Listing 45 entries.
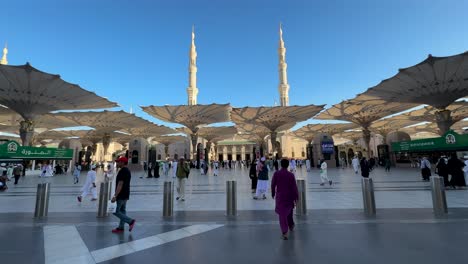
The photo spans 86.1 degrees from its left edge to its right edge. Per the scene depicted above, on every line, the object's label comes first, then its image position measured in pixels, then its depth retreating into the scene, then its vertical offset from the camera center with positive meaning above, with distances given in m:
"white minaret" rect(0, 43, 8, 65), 59.37 +27.50
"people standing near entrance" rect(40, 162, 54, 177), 22.62 -0.23
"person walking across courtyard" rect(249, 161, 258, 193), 9.57 -0.42
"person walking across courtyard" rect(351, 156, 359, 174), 20.39 -0.08
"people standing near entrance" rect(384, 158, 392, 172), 22.34 -0.33
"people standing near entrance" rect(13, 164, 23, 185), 15.55 -0.13
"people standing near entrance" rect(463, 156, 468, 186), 10.83 -0.44
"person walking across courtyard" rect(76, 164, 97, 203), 8.37 -0.61
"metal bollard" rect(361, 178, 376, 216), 5.68 -0.80
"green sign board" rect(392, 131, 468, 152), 15.17 +1.18
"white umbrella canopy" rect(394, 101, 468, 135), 37.88 +7.91
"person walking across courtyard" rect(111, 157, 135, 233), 4.53 -0.50
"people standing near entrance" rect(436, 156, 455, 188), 9.96 -0.31
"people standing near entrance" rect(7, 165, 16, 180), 19.98 -0.24
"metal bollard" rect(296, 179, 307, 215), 5.82 -0.91
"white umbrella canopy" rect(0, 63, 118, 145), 21.44 +7.32
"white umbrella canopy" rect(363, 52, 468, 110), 21.30 +7.48
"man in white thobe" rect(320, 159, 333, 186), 11.66 -0.49
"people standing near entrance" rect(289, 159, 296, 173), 22.58 -0.20
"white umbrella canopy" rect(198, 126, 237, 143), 56.32 +7.72
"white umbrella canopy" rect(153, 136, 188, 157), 72.32 +7.94
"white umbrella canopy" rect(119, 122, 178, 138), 50.62 +7.53
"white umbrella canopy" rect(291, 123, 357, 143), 54.80 +7.72
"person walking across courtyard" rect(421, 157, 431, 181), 12.99 -0.41
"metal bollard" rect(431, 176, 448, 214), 5.64 -0.81
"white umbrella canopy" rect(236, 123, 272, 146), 57.34 +8.24
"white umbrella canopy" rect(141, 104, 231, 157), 35.75 +7.85
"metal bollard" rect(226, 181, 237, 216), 5.89 -0.88
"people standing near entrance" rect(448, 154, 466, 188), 10.07 -0.48
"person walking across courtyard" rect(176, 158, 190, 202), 8.26 -0.32
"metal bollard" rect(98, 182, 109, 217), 5.91 -0.76
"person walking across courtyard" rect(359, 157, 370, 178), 12.31 -0.26
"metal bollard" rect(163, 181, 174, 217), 5.93 -0.81
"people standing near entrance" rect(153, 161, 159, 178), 20.05 -0.39
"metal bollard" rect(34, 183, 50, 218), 5.92 -0.74
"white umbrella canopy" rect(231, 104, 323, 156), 36.16 +7.47
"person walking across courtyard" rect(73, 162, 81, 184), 16.75 -0.41
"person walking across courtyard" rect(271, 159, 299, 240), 4.15 -0.52
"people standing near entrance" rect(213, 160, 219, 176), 21.98 -0.36
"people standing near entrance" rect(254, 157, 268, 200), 8.55 -0.61
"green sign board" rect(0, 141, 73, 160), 16.56 +1.25
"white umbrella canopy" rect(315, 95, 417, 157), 35.27 +7.91
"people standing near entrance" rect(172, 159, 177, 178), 17.86 -0.16
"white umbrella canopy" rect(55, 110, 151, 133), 36.42 +7.35
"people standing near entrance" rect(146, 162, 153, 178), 19.62 -0.41
